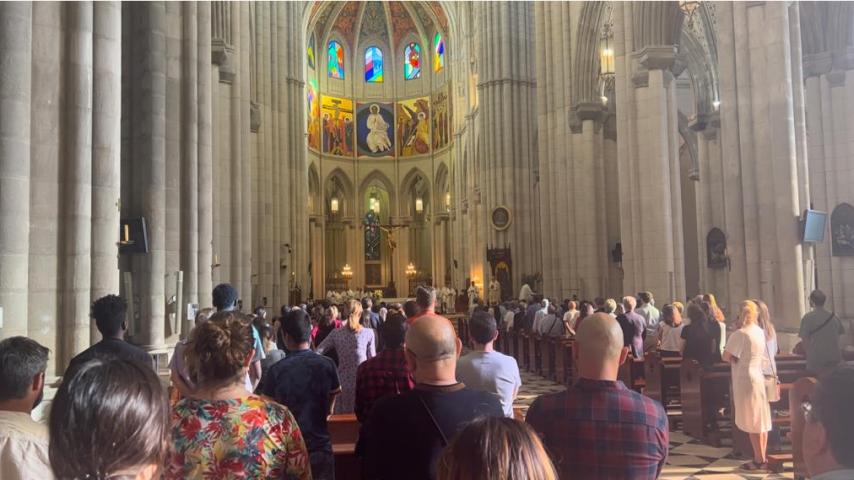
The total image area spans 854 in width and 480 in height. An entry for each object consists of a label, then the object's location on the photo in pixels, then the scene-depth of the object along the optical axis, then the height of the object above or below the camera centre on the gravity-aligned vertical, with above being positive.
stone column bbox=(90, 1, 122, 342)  8.08 +1.43
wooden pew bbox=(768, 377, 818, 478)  5.45 -1.08
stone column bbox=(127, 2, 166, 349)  10.66 +1.98
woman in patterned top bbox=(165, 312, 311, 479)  2.65 -0.53
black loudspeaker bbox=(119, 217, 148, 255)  9.23 +0.54
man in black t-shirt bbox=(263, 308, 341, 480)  4.21 -0.67
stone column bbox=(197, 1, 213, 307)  12.59 +2.01
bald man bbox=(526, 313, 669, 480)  2.96 -0.62
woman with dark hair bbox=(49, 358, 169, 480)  1.71 -0.34
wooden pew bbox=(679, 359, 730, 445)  8.83 -1.50
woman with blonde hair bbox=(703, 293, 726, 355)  9.16 -0.61
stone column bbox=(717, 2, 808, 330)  12.24 +1.77
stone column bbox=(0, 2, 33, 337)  6.71 +1.12
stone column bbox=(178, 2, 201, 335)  12.05 +1.93
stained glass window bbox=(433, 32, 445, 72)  49.12 +14.47
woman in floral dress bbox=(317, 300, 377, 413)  6.89 -0.68
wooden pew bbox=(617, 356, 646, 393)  10.95 -1.59
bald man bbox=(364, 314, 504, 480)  2.93 -0.56
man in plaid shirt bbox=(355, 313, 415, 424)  4.92 -0.69
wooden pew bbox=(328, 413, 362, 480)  5.18 -1.25
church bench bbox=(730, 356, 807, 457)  7.98 -1.58
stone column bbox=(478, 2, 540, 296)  31.23 +6.32
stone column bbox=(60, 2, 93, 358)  7.51 +0.97
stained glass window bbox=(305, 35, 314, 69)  48.81 +14.47
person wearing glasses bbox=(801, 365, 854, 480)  2.05 -0.47
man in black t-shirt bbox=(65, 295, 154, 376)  4.52 -0.27
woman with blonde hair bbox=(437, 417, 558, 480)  1.64 -0.40
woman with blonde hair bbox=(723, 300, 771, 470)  7.20 -1.09
